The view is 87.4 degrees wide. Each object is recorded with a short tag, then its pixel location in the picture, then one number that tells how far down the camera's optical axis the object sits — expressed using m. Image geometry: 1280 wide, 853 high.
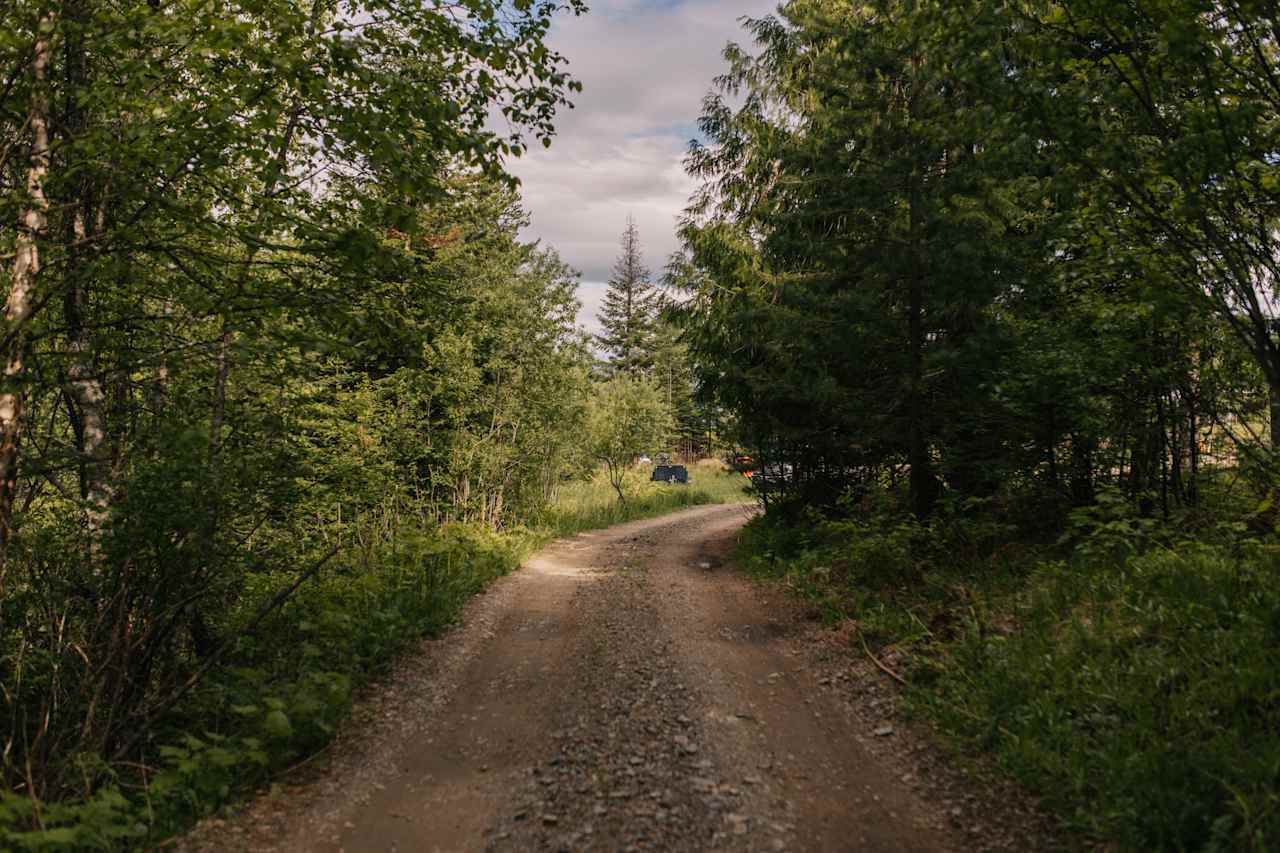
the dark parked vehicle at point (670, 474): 32.41
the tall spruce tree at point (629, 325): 54.66
